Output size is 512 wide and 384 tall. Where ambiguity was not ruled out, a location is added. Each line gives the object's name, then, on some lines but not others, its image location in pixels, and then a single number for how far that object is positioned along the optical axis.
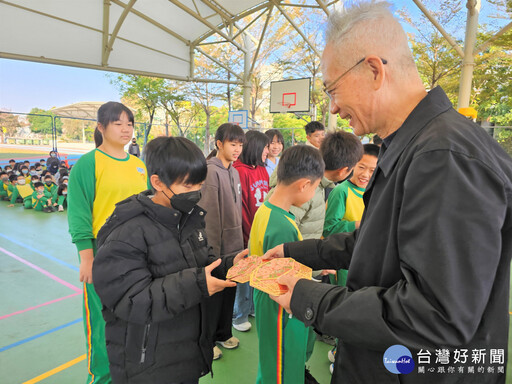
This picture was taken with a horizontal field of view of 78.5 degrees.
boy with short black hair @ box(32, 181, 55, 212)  7.67
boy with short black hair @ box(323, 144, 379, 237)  2.36
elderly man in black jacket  0.66
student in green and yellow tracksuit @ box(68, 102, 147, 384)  1.87
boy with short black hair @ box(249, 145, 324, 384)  1.62
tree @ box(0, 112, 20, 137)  12.18
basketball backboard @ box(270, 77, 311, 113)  13.43
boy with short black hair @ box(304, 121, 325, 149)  4.00
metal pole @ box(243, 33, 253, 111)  11.67
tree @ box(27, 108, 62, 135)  11.74
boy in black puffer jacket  1.21
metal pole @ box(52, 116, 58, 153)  11.03
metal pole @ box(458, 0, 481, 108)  7.29
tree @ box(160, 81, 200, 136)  20.08
